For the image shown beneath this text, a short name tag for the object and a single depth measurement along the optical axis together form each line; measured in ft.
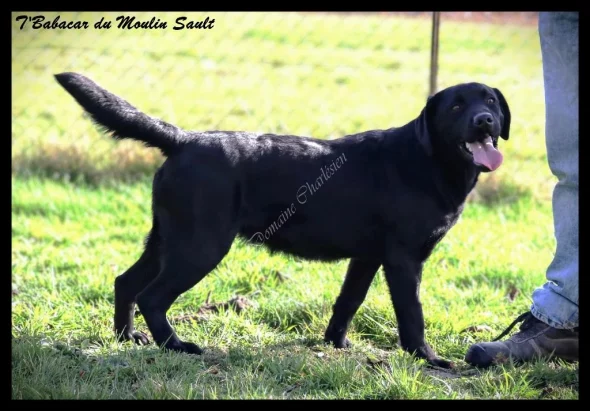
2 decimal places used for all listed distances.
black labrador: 22.41
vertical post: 40.52
